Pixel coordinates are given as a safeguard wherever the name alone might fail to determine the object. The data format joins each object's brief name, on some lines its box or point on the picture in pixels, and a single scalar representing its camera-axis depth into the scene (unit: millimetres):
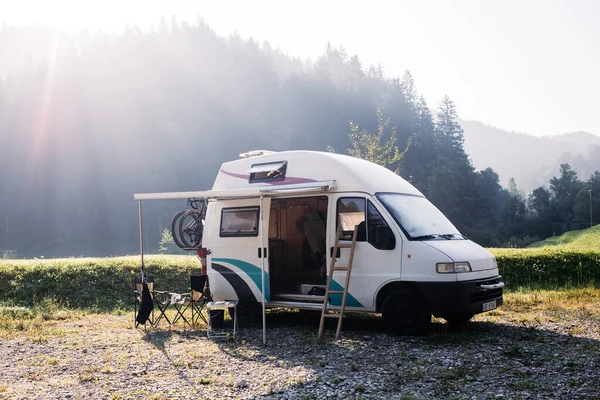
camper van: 7844
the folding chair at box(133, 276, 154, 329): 9750
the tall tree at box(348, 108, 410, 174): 21109
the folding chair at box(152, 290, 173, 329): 9727
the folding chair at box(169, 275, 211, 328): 9766
